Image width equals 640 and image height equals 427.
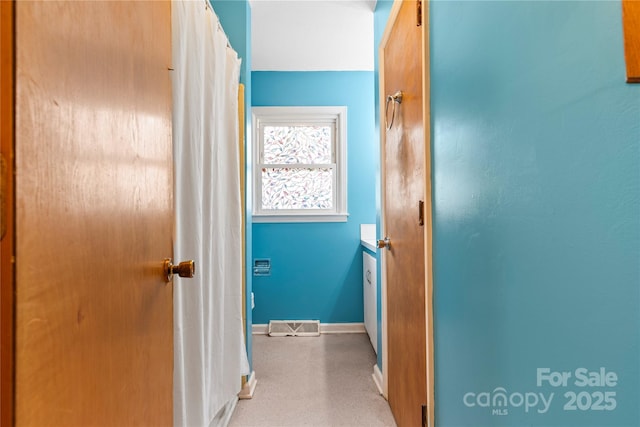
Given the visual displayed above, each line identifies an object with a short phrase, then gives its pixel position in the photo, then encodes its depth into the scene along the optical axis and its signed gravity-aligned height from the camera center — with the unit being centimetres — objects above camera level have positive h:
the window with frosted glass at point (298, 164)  323 +46
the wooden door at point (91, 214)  46 +0
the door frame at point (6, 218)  42 +0
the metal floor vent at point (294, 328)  305 -101
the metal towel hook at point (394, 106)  158 +52
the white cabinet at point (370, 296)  254 -66
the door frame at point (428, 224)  119 -4
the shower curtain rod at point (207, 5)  140 +85
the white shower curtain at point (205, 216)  107 +0
